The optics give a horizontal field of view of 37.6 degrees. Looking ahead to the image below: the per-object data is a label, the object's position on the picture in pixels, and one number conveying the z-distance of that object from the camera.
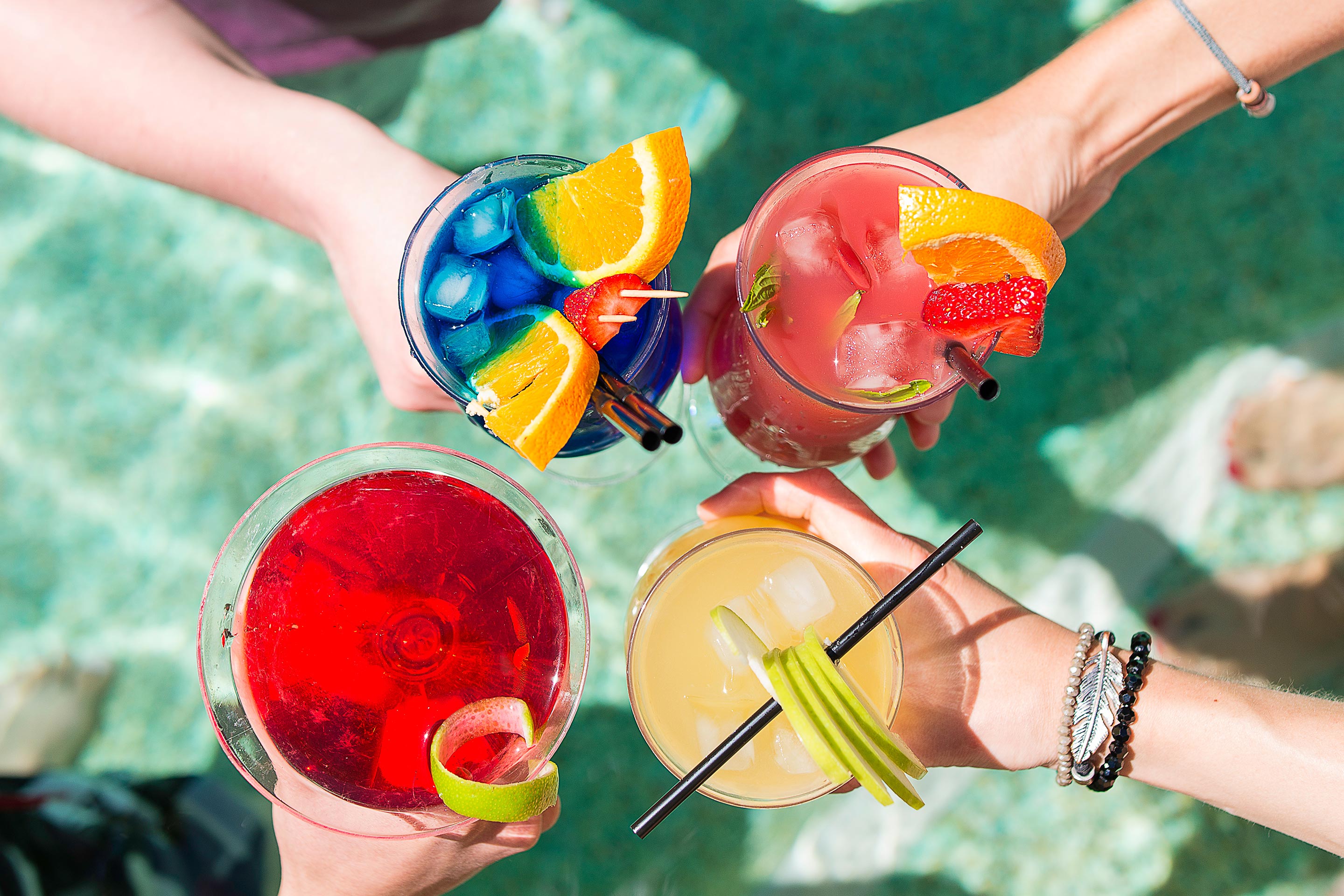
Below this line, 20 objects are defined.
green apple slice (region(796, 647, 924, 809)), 0.55
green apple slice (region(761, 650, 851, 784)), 0.55
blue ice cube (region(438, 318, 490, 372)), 0.57
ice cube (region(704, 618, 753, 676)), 0.59
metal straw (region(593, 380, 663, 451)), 0.56
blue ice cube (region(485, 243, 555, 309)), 0.57
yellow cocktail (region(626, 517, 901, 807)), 0.59
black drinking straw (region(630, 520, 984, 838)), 0.57
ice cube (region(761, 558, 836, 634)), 0.60
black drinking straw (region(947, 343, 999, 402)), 0.55
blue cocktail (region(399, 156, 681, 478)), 0.57
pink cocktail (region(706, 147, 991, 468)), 0.58
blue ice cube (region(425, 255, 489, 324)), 0.56
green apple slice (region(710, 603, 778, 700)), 0.57
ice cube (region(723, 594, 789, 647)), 0.60
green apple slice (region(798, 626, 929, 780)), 0.55
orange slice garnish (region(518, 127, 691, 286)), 0.55
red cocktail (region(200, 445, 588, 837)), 0.58
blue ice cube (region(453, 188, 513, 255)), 0.57
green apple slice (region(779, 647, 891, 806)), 0.55
